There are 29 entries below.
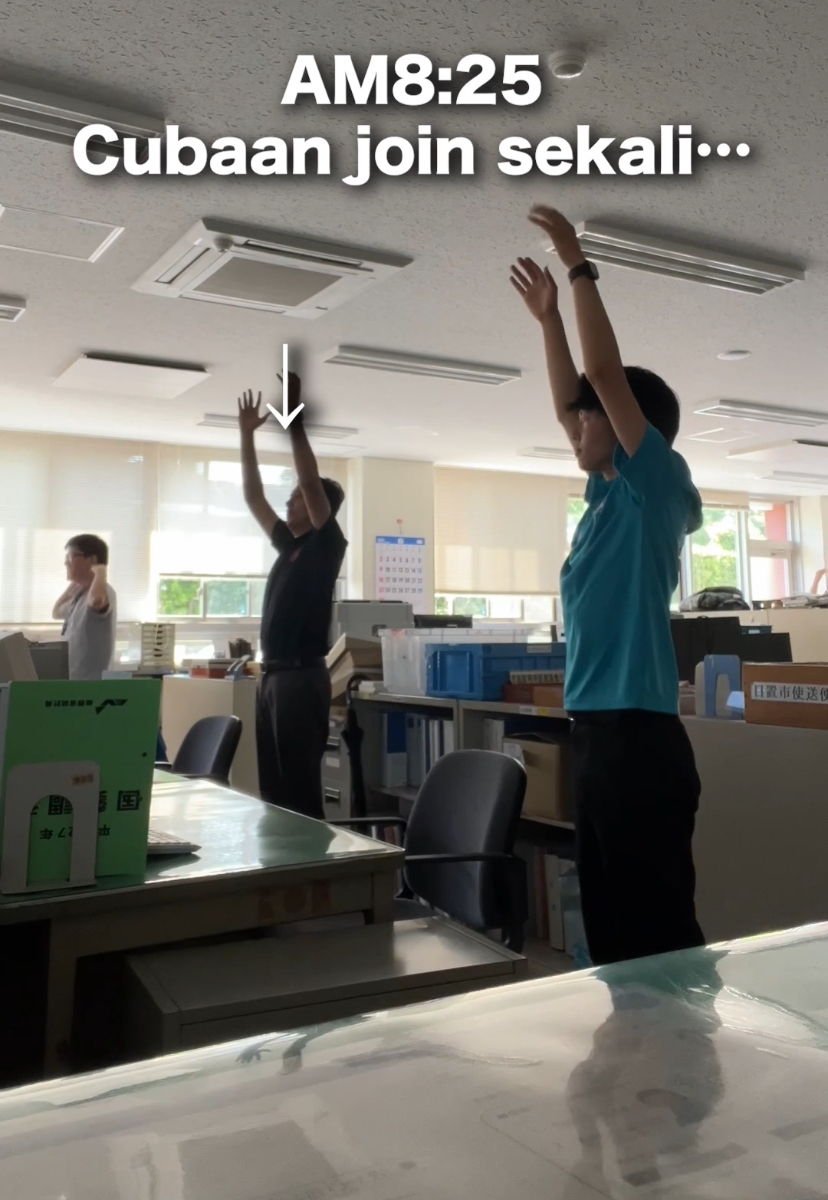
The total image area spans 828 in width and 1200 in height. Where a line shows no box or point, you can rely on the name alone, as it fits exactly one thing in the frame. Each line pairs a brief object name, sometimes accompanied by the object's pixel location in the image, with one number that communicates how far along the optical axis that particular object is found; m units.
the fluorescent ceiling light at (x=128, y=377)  5.40
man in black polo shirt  2.93
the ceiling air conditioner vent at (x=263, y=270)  3.75
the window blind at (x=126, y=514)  7.06
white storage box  3.81
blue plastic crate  3.45
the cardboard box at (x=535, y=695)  3.16
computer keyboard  1.47
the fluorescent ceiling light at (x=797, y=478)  9.16
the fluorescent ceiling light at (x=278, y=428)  6.73
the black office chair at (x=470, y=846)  1.94
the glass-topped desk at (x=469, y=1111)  0.48
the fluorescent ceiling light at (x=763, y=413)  6.47
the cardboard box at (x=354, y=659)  4.43
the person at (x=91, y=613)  4.70
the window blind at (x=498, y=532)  8.73
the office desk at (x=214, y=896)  1.26
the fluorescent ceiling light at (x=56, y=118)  2.78
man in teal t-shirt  1.67
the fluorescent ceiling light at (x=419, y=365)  5.30
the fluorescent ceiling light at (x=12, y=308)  4.44
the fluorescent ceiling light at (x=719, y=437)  7.27
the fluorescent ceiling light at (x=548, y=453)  7.85
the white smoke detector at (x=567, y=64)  2.71
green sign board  1.30
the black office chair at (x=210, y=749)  2.95
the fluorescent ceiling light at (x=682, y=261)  3.74
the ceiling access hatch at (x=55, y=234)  3.56
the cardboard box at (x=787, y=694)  2.34
